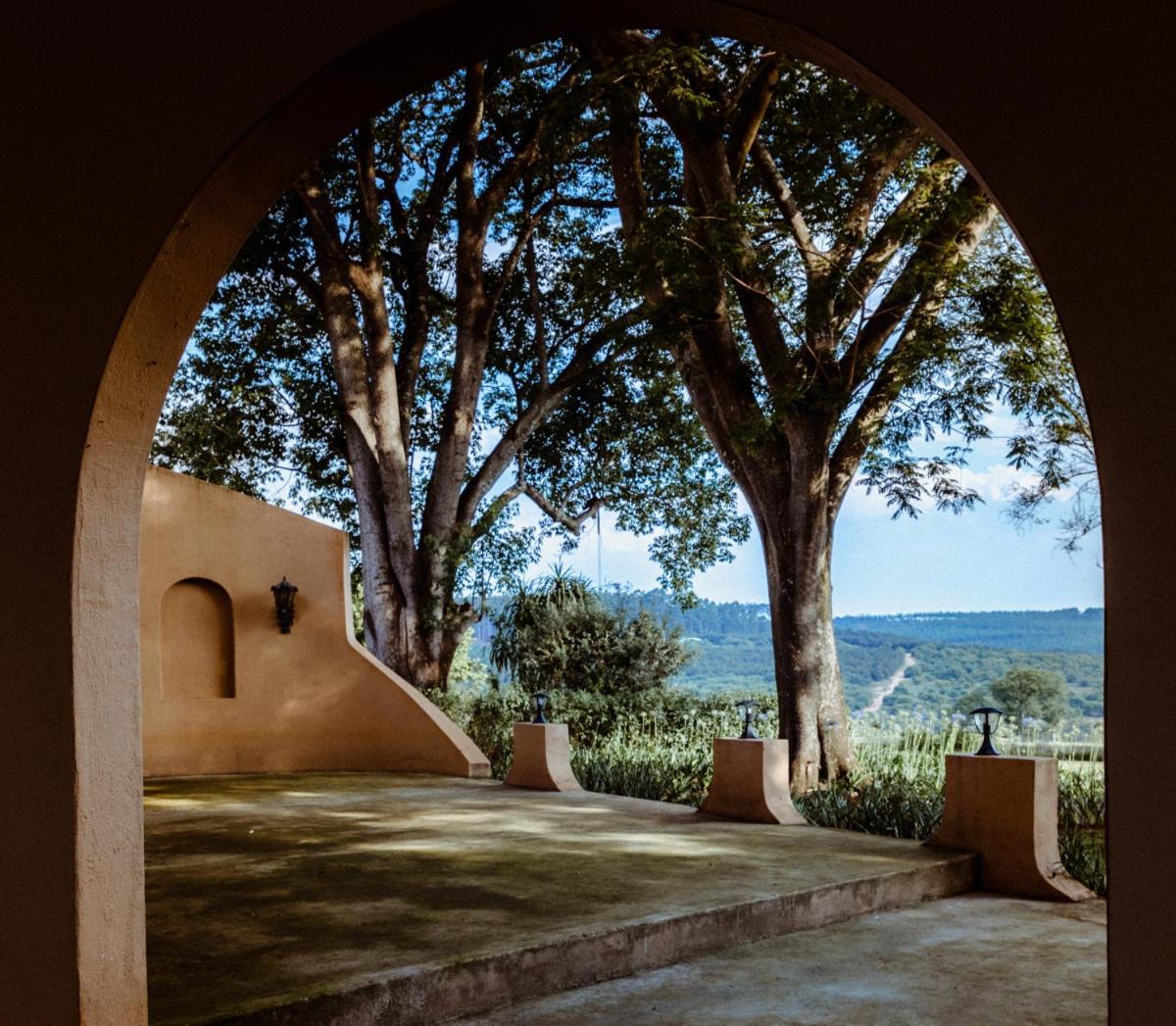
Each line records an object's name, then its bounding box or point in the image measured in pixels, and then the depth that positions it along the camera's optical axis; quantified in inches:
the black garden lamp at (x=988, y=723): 290.2
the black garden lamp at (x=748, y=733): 354.0
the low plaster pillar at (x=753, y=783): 345.7
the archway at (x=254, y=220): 98.7
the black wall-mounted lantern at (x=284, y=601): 484.4
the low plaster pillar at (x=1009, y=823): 280.4
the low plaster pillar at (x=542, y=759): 424.8
